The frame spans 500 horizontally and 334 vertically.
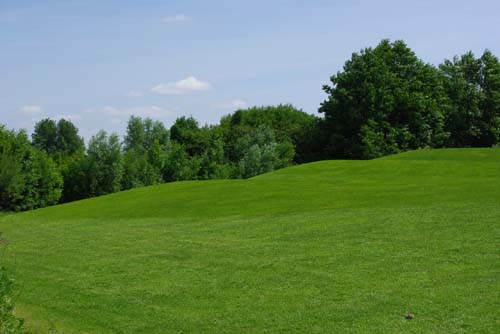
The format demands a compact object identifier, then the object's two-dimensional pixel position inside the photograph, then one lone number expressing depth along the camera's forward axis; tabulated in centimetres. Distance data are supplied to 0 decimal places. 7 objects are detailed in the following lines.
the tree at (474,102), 7681
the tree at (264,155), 8062
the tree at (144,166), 9388
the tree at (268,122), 10375
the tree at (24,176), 7700
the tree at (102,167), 9131
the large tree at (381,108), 7244
